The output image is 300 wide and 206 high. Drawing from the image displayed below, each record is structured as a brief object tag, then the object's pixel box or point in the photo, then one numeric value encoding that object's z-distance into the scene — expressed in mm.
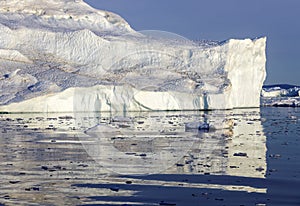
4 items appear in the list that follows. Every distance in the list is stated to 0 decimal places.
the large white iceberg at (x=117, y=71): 33719
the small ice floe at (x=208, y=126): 18938
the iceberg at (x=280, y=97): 53009
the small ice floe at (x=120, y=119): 23772
